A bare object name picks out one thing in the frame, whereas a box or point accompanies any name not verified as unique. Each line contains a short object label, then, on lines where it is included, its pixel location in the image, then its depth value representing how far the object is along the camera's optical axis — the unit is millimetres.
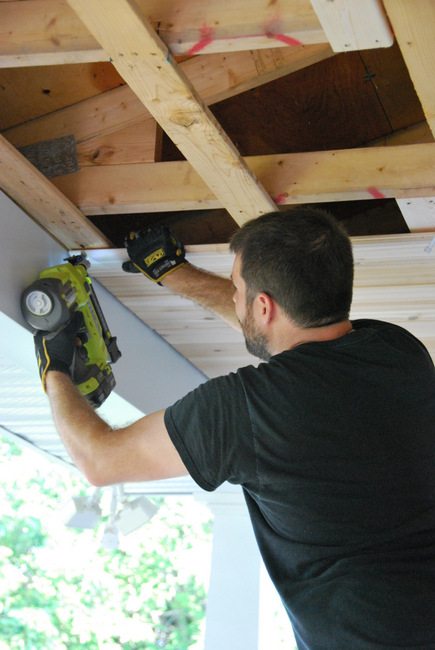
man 1820
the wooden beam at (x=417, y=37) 1906
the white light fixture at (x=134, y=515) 4531
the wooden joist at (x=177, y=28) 2020
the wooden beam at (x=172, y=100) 1995
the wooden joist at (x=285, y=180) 2648
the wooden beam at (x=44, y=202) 2637
